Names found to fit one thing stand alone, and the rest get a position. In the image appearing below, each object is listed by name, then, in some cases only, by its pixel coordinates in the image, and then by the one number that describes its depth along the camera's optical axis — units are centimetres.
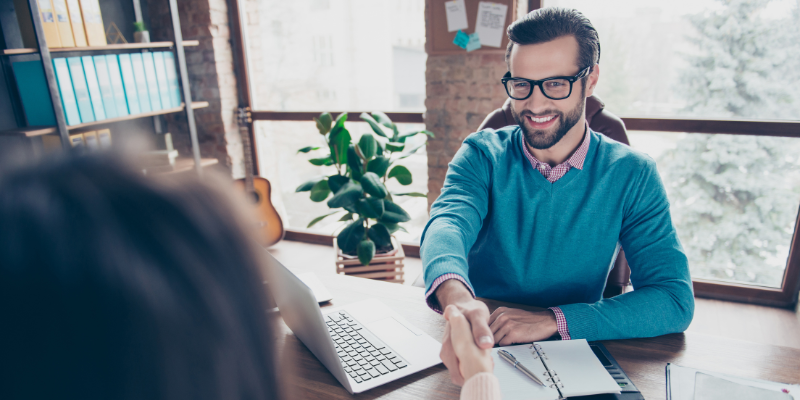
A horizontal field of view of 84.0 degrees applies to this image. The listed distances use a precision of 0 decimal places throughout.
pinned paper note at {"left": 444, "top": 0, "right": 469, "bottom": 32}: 246
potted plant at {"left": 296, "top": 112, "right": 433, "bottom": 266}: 221
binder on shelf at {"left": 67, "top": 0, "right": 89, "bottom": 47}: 228
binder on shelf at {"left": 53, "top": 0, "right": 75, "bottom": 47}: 221
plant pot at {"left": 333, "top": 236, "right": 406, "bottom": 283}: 237
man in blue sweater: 121
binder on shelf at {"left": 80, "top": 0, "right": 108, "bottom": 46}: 236
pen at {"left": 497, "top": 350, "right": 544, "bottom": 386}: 80
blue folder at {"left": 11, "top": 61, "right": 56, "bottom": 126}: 220
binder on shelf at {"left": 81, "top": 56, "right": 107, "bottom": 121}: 236
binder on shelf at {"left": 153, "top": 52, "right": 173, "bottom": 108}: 274
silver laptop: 81
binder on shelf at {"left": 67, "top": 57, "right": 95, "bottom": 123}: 229
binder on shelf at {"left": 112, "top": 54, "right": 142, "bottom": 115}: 255
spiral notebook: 76
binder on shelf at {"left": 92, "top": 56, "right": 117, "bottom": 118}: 243
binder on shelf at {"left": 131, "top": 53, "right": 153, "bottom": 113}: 261
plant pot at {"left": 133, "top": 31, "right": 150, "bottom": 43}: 273
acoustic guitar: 312
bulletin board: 246
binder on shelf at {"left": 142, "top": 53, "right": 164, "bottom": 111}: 267
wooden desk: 82
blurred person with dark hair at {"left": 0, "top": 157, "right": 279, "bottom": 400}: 25
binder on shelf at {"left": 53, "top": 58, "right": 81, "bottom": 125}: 222
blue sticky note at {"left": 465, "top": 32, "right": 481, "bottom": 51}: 247
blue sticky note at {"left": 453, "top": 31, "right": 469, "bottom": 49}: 249
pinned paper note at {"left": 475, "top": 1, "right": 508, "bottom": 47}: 239
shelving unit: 207
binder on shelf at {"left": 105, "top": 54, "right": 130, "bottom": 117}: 249
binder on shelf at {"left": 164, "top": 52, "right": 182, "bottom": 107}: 282
